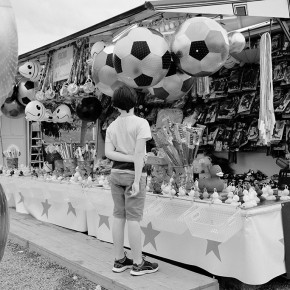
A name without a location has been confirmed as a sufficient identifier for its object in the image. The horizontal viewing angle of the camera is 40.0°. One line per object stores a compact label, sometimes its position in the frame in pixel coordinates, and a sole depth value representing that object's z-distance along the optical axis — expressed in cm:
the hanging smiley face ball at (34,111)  596
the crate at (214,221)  274
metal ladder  837
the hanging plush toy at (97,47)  471
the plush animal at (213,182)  309
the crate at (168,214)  310
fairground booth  291
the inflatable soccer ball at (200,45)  335
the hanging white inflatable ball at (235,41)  371
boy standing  272
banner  550
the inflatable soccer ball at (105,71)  405
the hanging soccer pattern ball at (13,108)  641
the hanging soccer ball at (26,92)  637
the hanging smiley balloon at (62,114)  617
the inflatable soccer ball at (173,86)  385
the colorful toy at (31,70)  595
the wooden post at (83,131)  712
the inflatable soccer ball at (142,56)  339
